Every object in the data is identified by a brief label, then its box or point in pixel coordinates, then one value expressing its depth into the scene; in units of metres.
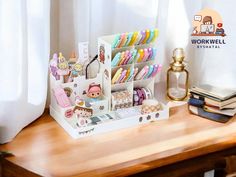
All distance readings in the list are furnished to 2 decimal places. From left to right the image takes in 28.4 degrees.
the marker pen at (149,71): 1.77
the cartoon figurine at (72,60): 1.76
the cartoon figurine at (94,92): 1.73
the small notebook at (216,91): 1.84
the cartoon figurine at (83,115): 1.62
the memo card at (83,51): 1.75
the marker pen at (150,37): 1.75
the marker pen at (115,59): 1.68
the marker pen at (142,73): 1.76
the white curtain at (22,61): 1.50
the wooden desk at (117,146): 1.44
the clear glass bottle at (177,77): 1.96
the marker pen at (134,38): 1.71
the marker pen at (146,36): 1.74
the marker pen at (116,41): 1.69
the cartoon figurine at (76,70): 1.73
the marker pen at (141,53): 1.74
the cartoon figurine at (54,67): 1.69
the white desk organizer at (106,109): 1.66
